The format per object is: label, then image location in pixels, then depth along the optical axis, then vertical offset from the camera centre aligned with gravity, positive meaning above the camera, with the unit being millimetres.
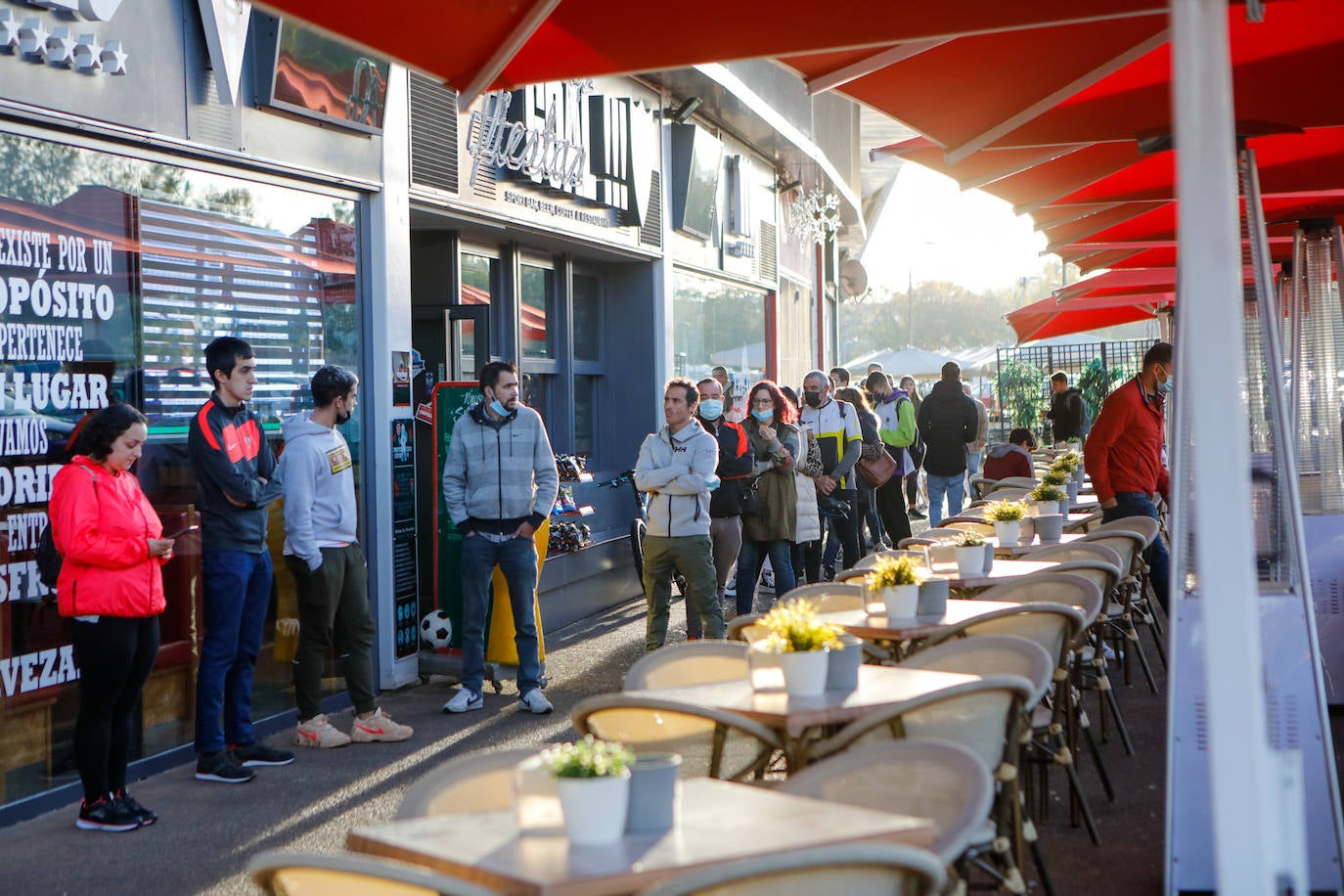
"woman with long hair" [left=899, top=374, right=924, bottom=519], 18250 -312
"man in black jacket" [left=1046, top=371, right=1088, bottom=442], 19359 +302
